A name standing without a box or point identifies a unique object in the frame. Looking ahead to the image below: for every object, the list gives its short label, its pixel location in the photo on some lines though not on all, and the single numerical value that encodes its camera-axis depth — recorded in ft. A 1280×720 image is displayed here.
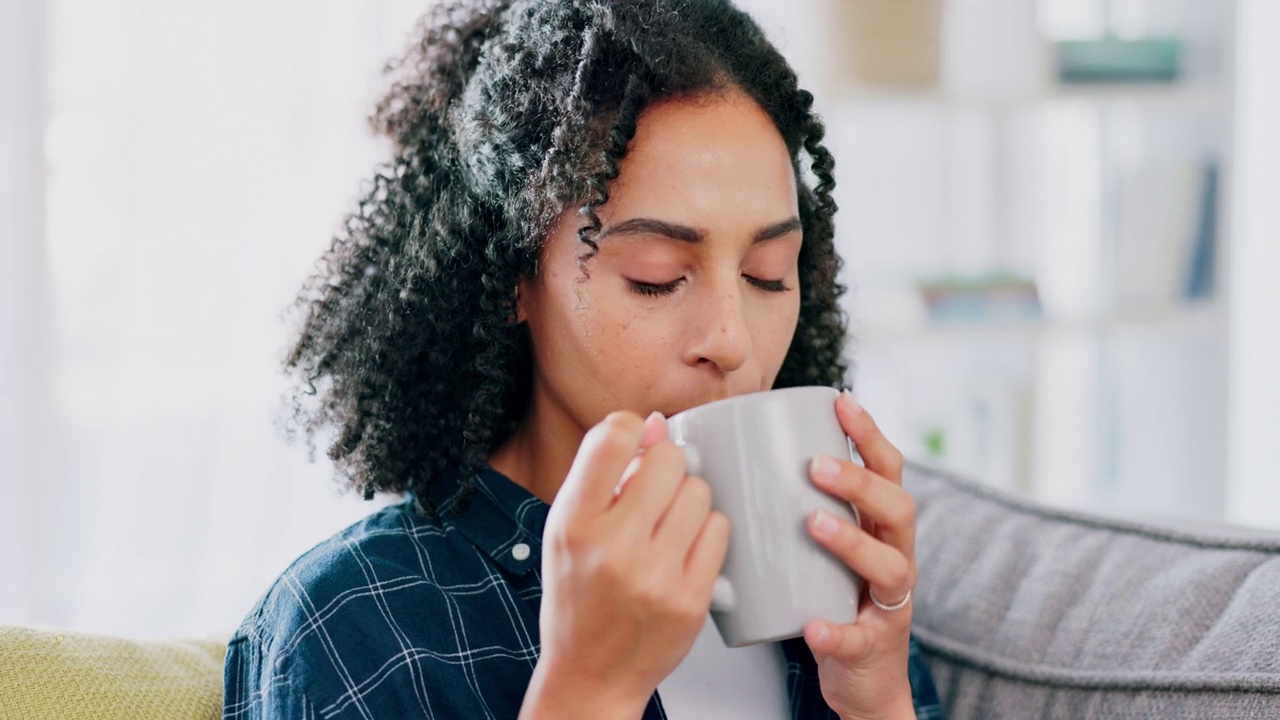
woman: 2.35
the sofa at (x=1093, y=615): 2.99
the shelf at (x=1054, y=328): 8.50
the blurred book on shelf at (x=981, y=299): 8.59
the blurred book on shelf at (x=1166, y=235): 8.87
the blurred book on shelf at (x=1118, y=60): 8.82
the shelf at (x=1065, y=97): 8.48
